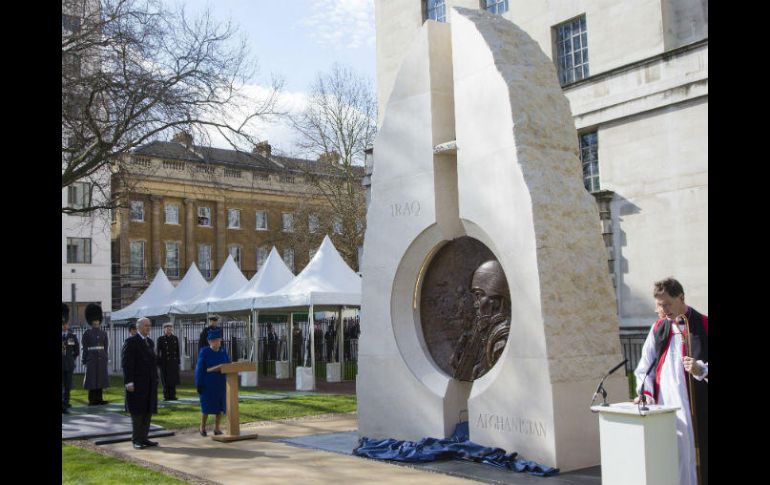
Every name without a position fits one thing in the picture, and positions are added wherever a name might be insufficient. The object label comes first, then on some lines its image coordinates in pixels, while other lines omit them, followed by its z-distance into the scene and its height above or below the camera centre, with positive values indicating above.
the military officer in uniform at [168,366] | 20.22 -1.53
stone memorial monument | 9.21 +0.49
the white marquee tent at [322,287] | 21.75 +0.46
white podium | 6.33 -1.22
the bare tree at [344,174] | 42.09 +7.00
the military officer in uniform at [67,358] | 18.50 -1.19
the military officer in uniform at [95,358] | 19.23 -1.21
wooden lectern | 12.81 -1.60
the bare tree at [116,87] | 17.52 +5.09
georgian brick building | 57.12 +6.19
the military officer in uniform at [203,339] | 21.01 -0.91
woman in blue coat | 13.20 -1.24
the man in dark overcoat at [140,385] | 12.40 -1.23
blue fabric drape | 9.02 -1.91
